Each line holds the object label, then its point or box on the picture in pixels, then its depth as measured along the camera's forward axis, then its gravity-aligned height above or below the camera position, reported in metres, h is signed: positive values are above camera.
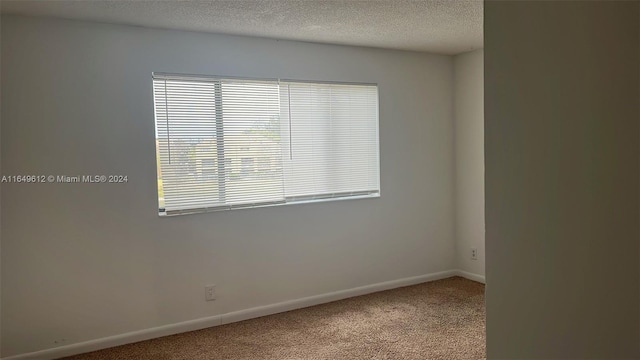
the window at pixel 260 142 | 3.46 +0.12
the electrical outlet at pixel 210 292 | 3.61 -1.06
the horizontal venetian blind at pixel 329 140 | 3.94 +0.13
